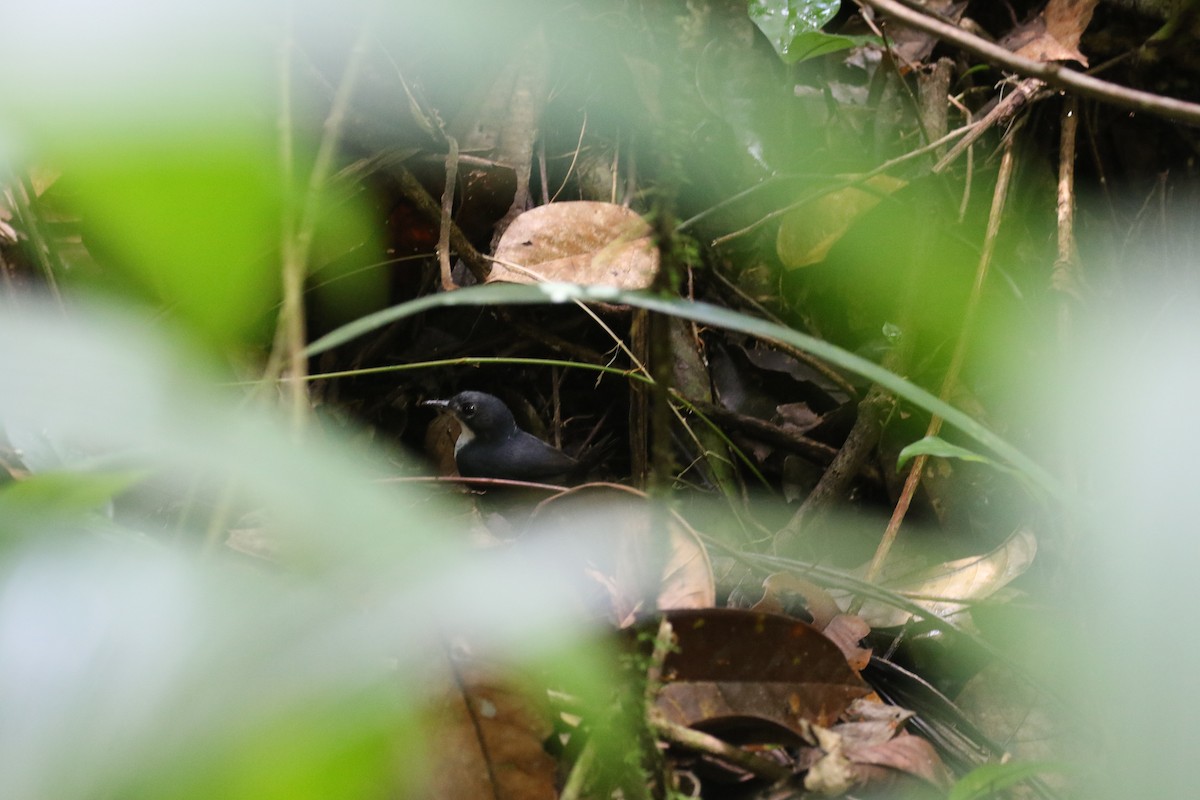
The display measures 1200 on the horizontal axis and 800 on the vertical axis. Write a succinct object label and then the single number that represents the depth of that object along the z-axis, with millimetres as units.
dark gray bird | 3559
